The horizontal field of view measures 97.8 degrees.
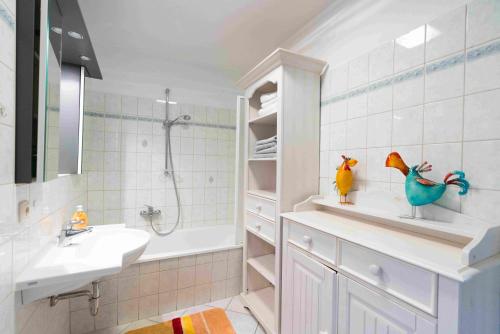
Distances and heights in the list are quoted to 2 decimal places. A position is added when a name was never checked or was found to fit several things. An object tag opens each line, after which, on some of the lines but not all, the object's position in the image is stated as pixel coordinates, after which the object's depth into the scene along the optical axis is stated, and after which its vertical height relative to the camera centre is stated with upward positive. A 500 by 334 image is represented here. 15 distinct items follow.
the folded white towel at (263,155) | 1.58 +0.08
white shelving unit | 1.38 +0.11
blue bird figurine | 0.86 -0.05
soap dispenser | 1.37 -0.36
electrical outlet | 0.80 -0.19
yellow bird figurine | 1.24 -0.05
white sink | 0.81 -0.45
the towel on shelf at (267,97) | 1.59 +0.53
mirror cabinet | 0.77 +0.33
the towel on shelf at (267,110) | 1.57 +0.42
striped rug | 1.57 -1.20
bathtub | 2.57 -0.93
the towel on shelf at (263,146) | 1.58 +0.16
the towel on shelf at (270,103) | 1.58 +0.48
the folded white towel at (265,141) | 1.56 +0.20
